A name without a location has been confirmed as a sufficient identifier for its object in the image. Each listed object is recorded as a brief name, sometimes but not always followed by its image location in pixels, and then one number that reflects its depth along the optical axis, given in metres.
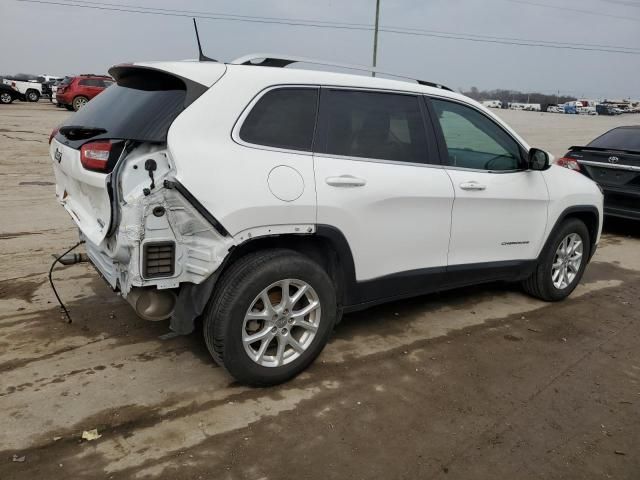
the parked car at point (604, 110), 72.81
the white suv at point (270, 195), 2.99
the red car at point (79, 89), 26.41
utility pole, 34.82
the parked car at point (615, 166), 7.59
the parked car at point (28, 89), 33.00
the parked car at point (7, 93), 29.14
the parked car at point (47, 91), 35.23
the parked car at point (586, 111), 74.14
